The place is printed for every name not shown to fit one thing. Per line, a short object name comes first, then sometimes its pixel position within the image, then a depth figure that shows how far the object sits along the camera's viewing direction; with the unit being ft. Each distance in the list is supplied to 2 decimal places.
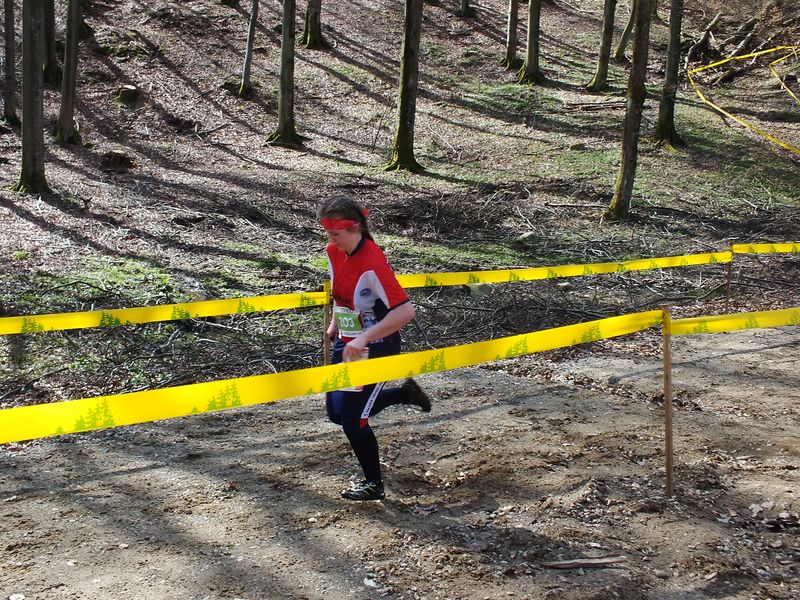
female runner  13.65
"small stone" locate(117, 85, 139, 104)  67.03
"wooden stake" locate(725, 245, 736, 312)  31.62
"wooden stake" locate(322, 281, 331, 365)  20.03
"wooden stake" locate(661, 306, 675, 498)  14.82
